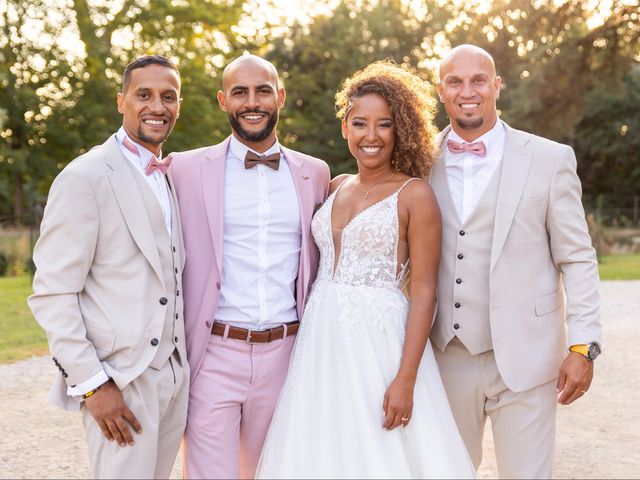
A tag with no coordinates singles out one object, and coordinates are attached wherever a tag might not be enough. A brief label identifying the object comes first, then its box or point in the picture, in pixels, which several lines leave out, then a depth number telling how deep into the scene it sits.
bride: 3.73
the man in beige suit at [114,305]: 3.53
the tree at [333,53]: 34.38
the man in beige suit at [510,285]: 3.92
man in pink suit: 4.07
